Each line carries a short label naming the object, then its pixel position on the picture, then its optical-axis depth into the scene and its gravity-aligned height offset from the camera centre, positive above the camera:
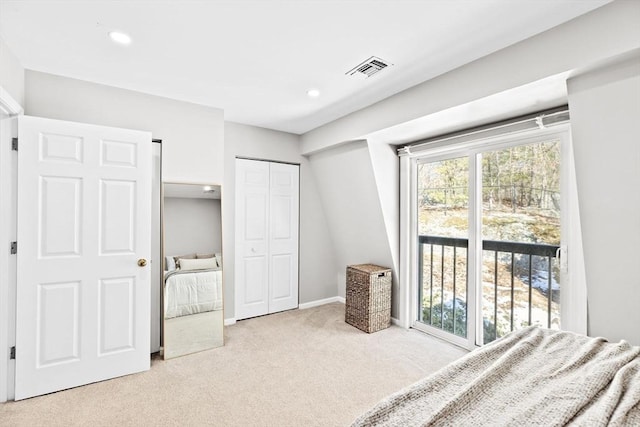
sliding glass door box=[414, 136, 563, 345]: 2.43 -0.18
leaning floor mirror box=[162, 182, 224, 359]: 2.86 -0.47
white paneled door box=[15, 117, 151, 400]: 2.19 -0.25
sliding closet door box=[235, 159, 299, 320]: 3.76 -0.21
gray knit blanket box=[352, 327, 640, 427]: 0.98 -0.64
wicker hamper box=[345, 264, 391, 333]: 3.38 -0.90
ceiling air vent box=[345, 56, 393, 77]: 2.19 +1.15
